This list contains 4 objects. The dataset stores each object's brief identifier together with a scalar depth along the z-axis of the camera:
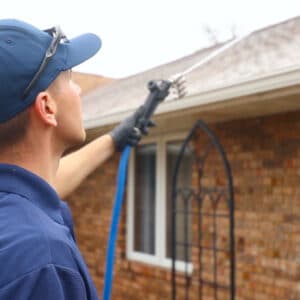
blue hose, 2.06
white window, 6.30
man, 1.17
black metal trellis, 5.18
